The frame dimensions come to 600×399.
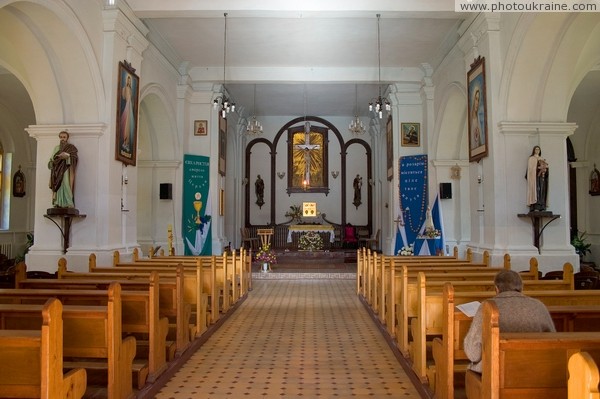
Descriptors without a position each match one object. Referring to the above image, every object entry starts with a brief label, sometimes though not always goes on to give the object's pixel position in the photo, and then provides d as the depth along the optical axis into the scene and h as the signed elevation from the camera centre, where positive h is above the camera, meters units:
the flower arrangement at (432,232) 11.55 -0.24
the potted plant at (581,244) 13.08 -0.57
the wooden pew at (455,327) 3.35 -0.75
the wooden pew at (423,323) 4.09 -0.84
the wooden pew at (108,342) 3.18 -0.78
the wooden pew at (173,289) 4.71 -0.68
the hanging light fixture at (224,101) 10.40 +2.67
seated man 2.76 -0.54
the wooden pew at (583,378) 1.53 -0.49
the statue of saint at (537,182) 7.72 +0.62
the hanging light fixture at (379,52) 10.28 +4.06
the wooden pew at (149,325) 3.99 -0.83
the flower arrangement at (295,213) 19.80 +0.37
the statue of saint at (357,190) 20.22 +1.31
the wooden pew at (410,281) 4.91 -0.64
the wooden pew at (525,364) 2.35 -0.67
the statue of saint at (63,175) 7.67 +0.72
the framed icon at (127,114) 8.57 +1.95
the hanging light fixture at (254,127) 14.98 +2.87
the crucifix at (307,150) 18.33 +2.78
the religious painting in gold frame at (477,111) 8.50 +1.99
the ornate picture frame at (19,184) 13.97 +1.08
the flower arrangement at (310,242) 17.00 -0.68
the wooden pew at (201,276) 5.71 -0.72
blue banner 12.98 +0.60
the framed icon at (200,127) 13.68 +2.61
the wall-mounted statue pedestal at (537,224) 7.85 -0.03
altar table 17.58 -0.21
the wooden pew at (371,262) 7.38 -0.61
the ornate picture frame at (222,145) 14.36 +2.28
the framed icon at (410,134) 13.82 +2.45
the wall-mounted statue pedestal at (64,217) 7.61 +0.08
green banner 12.76 +0.37
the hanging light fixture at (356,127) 14.44 +2.77
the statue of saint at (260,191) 20.17 +1.26
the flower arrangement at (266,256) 13.36 -0.92
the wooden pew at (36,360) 2.37 -0.68
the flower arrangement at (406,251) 11.35 -0.67
